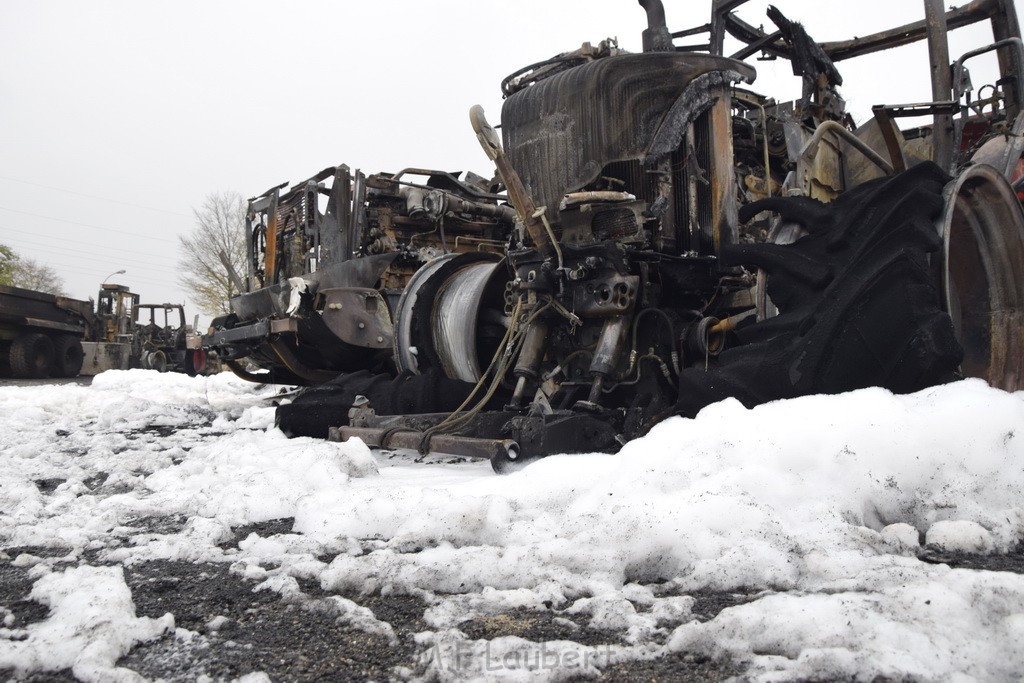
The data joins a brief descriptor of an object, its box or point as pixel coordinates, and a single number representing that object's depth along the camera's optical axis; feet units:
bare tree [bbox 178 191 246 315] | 129.29
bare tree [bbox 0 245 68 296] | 121.70
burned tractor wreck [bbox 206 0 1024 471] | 10.81
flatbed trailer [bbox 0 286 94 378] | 61.72
